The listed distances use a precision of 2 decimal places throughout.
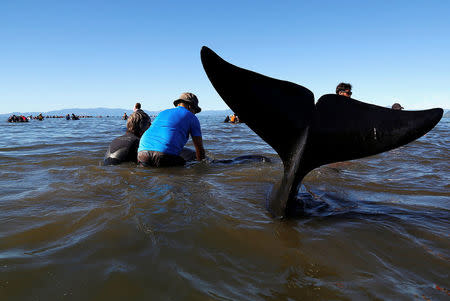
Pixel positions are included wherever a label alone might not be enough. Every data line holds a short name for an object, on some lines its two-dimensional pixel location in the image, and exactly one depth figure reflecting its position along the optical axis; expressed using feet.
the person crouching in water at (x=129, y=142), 23.35
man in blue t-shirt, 21.25
